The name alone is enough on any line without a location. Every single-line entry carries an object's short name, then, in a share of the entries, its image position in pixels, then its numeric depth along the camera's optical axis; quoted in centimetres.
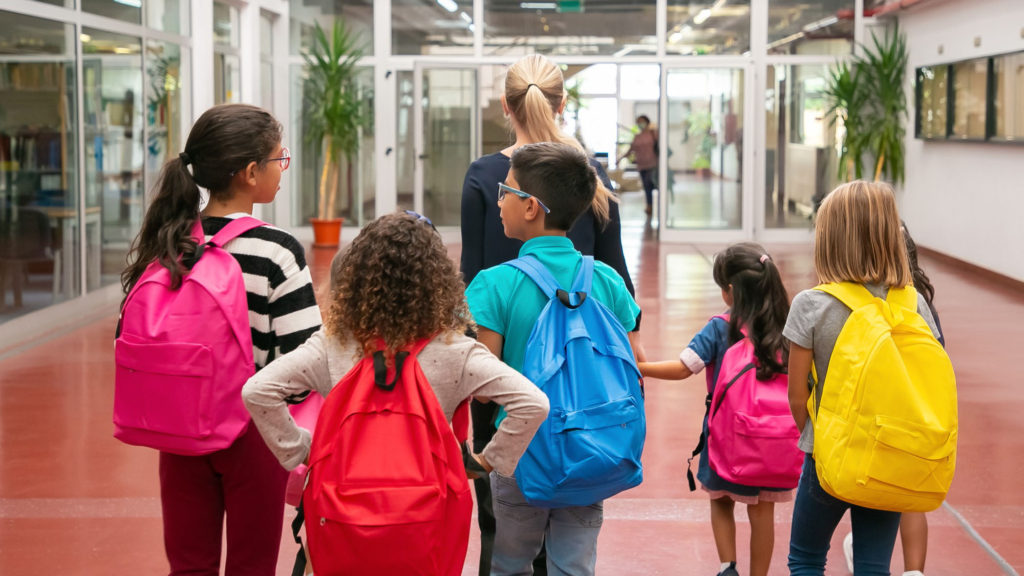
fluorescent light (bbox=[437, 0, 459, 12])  1485
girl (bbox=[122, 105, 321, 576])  220
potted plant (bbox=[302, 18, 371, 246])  1380
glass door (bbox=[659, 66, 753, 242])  1430
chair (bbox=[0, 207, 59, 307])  732
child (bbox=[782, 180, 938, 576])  238
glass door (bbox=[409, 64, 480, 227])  1412
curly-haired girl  195
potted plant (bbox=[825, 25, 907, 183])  1341
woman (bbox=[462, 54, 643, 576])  274
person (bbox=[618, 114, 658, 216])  1653
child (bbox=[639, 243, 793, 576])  289
